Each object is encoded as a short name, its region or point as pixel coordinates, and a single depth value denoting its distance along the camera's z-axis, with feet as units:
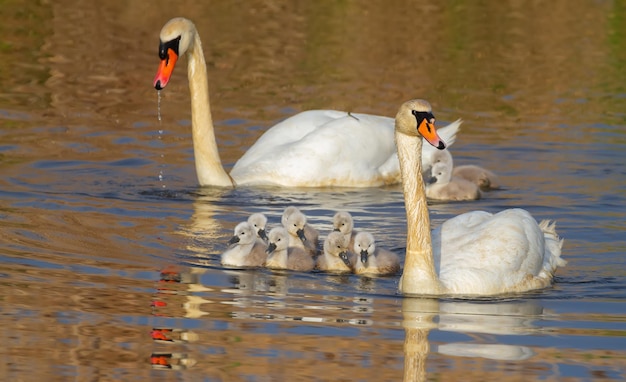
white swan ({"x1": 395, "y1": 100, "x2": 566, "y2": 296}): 59.88
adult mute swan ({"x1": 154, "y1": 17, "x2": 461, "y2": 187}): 88.48
